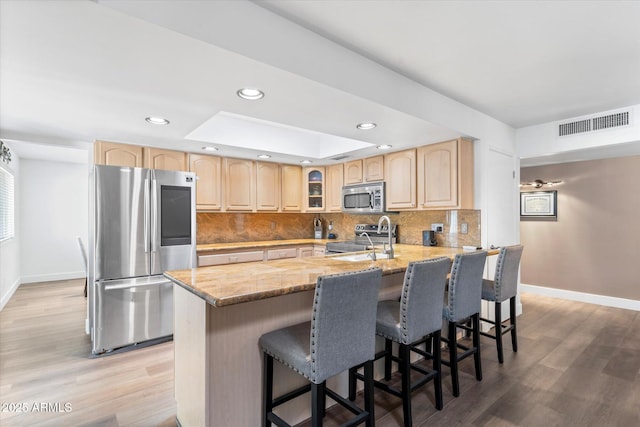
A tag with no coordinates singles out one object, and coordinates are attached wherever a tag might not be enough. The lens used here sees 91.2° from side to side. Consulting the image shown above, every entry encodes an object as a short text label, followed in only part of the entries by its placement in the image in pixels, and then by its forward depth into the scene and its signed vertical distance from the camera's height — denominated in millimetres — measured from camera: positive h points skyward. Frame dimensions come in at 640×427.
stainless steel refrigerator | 2945 -329
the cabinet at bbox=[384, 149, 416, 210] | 3904 +467
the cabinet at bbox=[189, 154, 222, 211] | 4039 +481
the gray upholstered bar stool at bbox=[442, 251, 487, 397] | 2295 -629
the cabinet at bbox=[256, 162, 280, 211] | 4633 +450
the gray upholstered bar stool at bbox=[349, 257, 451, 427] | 1889 -664
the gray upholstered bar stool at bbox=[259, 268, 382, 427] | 1449 -650
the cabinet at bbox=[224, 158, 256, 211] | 4324 +447
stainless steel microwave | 4199 +245
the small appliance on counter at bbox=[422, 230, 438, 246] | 3996 -293
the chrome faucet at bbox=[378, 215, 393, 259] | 2744 -329
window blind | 4546 +190
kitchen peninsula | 1611 -658
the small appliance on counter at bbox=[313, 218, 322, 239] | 5477 -215
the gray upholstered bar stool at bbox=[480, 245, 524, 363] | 2810 -657
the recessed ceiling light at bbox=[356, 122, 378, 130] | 2846 +839
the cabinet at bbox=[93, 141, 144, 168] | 3395 +698
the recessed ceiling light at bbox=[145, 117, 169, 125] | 2715 +854
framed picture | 5059 +172
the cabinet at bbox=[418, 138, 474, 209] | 3430 +458
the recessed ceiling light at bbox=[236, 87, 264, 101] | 2111 +848
